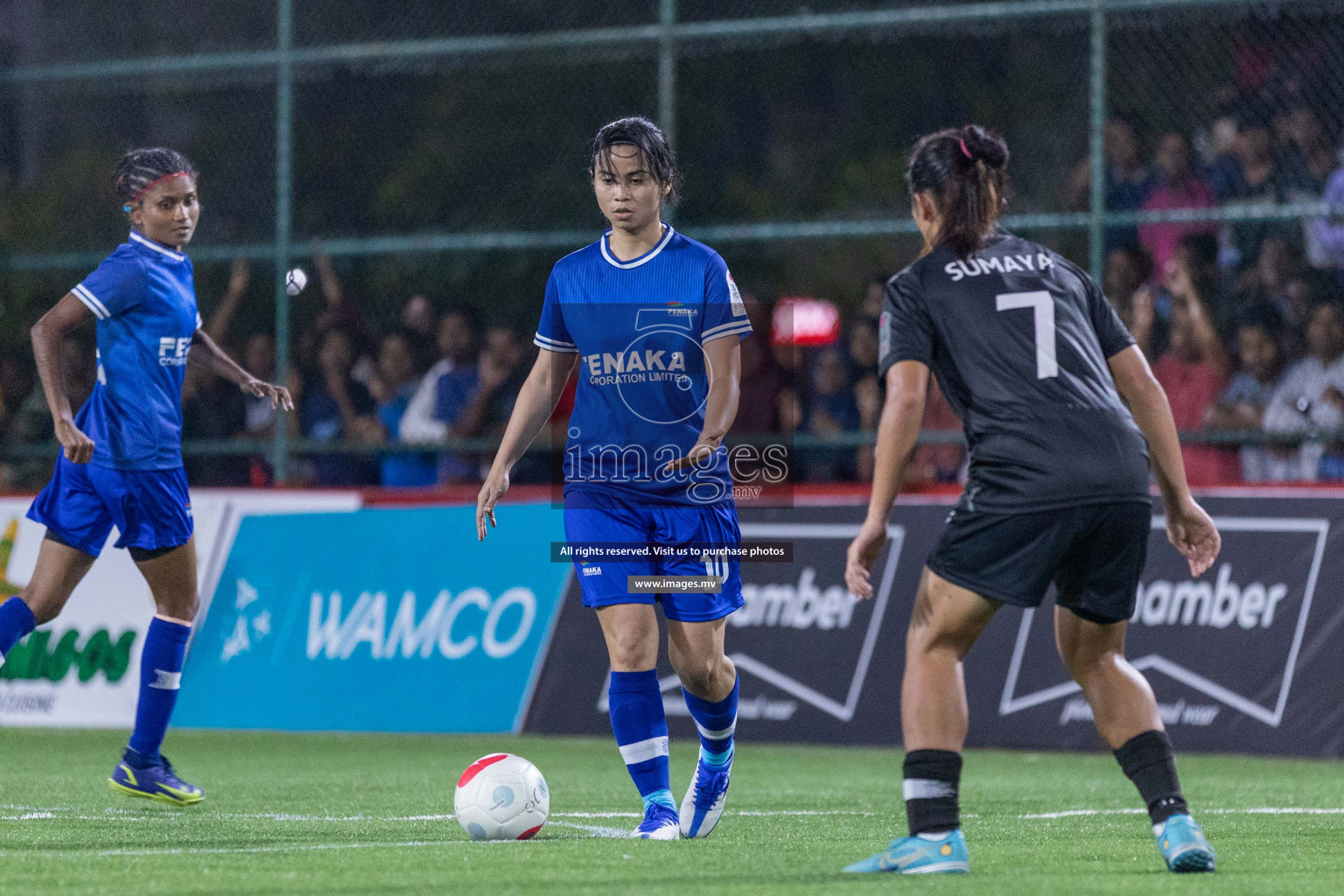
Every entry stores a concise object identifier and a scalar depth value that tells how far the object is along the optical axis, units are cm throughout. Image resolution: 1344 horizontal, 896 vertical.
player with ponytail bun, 1029
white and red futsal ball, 1252
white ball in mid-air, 1525
